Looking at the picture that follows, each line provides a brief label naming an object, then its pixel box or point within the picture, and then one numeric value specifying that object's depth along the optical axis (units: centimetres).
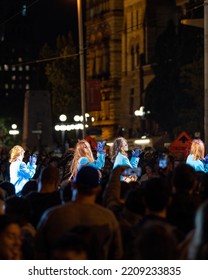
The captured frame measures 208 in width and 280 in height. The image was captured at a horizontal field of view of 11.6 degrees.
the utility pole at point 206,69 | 2639
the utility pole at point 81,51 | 3747
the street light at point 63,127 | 5362
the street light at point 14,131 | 7739
